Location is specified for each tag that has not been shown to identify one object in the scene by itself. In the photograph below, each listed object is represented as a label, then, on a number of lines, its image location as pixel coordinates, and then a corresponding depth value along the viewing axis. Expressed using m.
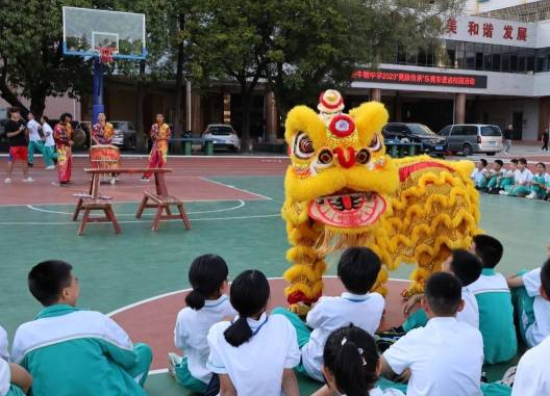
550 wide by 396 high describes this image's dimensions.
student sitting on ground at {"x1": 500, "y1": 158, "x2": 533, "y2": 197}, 14.67
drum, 14.94
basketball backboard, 19.84
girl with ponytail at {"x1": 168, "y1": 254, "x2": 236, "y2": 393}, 3.70
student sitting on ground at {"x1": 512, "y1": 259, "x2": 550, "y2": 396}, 2.41
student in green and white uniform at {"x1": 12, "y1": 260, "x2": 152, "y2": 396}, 3.06
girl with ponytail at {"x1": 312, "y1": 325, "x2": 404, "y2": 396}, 2.51
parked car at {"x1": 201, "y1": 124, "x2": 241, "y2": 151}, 30.55
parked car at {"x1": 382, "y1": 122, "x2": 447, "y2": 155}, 27.94
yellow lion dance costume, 4.72
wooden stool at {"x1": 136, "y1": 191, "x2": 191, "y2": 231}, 9.30
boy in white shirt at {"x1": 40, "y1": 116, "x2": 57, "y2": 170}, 17.52
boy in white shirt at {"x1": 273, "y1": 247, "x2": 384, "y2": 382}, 3.80
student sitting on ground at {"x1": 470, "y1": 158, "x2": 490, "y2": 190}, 15.98
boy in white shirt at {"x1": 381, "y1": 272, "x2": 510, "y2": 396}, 3.09
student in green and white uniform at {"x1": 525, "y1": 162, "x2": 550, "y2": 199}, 14.18
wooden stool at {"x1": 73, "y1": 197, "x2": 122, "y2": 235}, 8.94
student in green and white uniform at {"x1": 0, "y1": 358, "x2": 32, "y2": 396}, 2.81
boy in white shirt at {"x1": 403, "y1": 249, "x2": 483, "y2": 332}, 4.04
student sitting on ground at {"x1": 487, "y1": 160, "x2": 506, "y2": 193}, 15.55
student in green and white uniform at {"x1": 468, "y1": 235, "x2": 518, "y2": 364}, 4.39
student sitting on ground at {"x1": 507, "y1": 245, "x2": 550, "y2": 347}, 4.58
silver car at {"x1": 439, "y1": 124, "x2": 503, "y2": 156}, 29.48
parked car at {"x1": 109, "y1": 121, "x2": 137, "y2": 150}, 29.88
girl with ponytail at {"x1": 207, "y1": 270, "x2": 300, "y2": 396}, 3.16
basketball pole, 20.59
